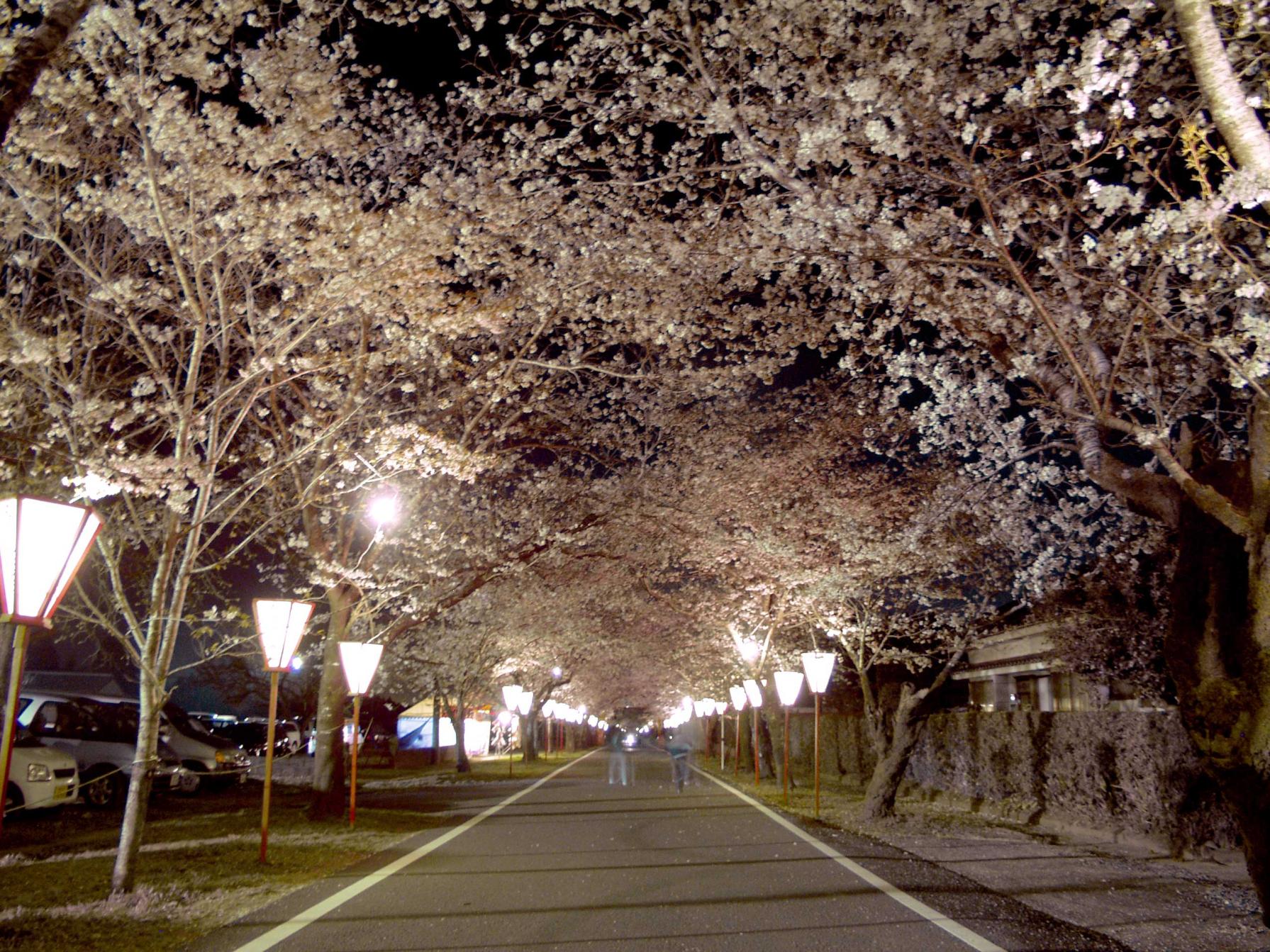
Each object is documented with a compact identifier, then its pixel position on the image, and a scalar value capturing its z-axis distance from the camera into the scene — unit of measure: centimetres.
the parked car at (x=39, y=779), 1473
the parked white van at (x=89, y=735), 1878
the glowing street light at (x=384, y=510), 1469
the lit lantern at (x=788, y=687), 2106
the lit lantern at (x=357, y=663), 1547
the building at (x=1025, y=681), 2577
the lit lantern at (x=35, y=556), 585
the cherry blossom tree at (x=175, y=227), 899
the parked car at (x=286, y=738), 3753
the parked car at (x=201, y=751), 2173
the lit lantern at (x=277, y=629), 1123
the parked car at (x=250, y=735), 3631
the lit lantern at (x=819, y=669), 1781
